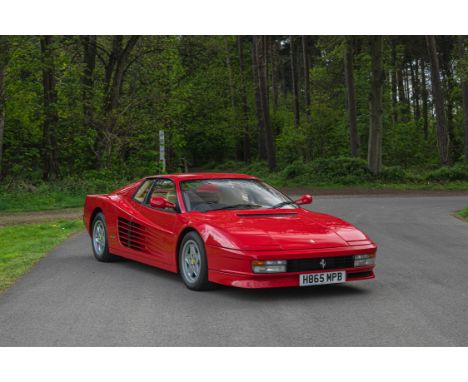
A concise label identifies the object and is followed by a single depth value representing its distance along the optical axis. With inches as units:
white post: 997.2
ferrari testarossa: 292.2
